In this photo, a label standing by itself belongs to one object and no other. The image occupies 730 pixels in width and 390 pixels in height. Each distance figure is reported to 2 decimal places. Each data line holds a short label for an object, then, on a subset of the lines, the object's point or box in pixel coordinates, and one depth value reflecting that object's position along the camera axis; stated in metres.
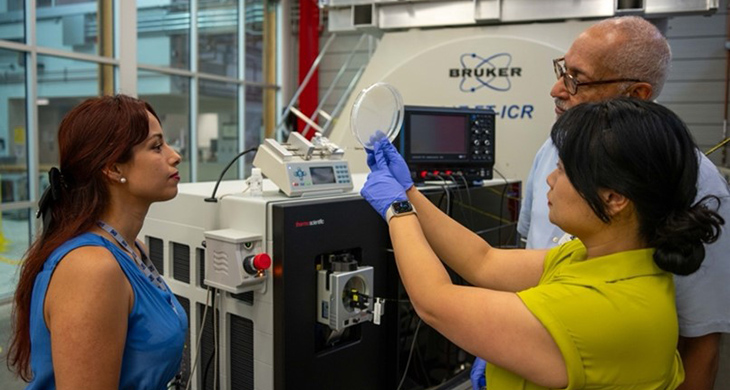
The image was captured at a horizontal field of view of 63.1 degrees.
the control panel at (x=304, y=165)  1.79
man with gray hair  1.14
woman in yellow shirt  0.86
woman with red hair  1.09
